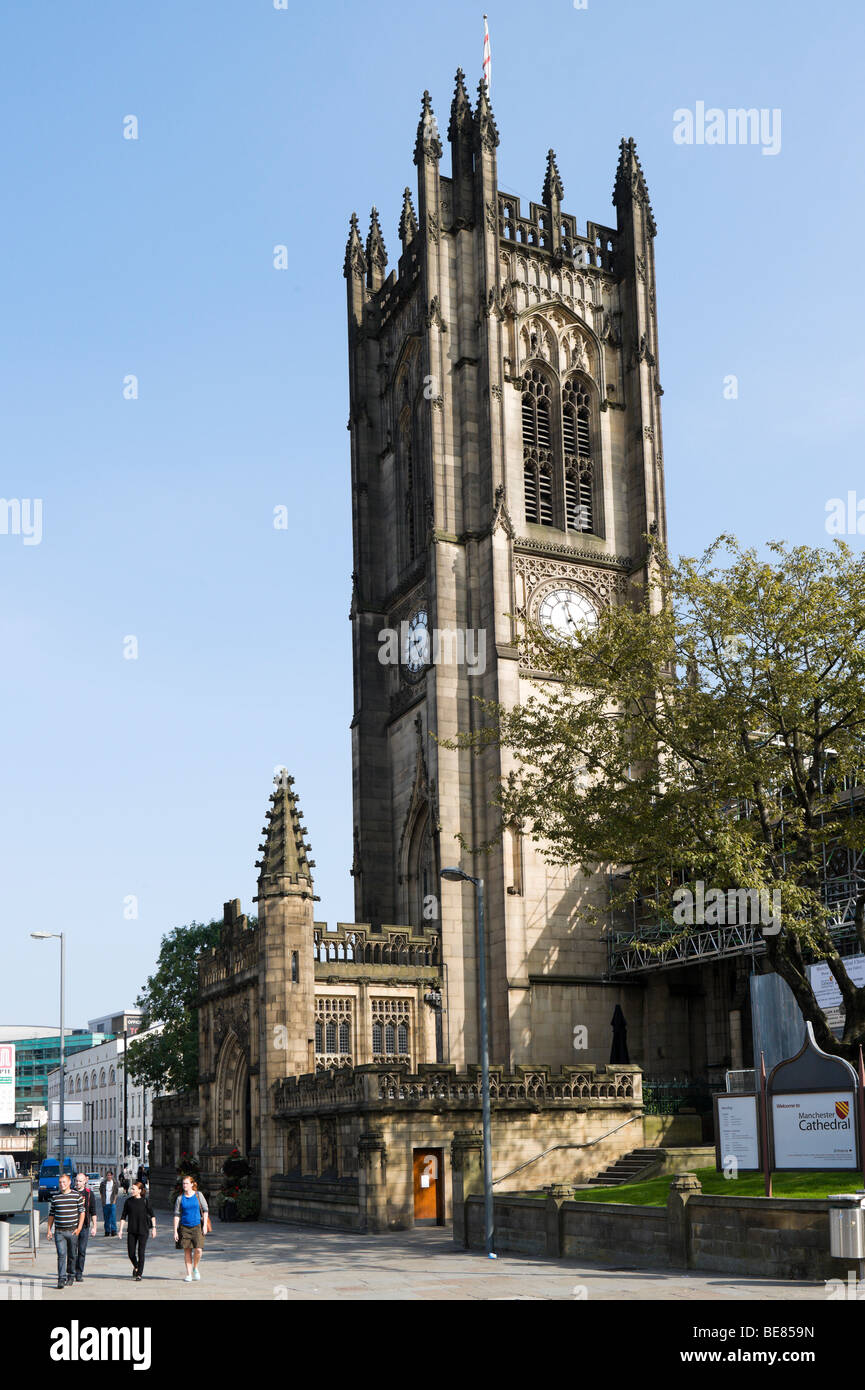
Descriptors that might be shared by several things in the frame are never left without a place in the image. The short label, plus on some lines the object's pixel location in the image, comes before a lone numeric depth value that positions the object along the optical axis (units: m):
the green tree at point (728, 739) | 29.02
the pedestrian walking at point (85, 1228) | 25.23
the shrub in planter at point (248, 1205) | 44.16
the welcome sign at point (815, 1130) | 24.14
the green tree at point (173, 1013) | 68.62
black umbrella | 49.41
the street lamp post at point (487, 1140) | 28.73
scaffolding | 42.66
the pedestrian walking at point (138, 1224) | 25.47
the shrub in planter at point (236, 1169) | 46.44
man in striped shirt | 23.83
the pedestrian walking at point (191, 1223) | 24.39
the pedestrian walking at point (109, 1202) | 41.84
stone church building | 40.28
